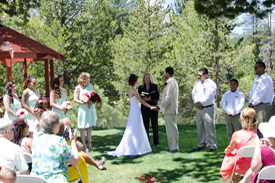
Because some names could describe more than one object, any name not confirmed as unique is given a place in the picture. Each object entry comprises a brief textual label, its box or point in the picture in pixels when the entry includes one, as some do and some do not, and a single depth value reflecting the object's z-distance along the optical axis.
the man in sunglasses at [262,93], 5.71
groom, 6.25
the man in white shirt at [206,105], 6.18
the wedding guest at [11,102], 6.09
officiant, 7.06
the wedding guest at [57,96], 6.21
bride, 6.29
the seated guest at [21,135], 3.62
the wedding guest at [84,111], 6.45
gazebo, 7.46
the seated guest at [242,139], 3.68
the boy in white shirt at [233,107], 6.05
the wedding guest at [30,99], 6.33
